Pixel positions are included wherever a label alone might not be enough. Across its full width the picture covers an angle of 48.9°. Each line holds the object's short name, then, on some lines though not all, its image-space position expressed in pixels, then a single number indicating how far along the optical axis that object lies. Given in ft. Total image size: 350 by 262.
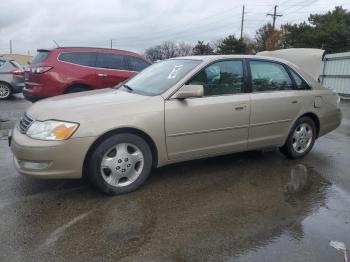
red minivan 28.35
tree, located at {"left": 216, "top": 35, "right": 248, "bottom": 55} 137.59
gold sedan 12.96
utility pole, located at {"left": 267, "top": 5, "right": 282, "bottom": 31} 170.40
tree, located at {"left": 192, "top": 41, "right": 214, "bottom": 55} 149.38
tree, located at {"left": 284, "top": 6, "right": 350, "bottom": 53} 115.65
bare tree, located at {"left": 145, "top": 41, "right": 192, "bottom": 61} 198.02
